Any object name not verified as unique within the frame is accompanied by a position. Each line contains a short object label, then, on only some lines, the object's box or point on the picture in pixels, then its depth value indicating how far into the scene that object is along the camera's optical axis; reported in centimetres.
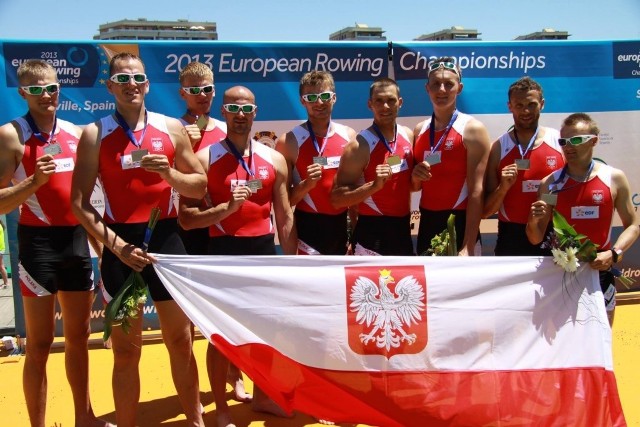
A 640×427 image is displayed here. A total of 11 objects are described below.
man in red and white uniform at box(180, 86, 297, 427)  415
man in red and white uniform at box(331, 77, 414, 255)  447
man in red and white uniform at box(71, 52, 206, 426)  371
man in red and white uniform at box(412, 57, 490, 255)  450
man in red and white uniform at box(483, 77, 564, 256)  453
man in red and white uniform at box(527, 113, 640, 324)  407
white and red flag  369
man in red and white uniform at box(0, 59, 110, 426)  412
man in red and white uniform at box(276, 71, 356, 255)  462
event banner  623
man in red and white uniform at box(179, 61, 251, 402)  486
